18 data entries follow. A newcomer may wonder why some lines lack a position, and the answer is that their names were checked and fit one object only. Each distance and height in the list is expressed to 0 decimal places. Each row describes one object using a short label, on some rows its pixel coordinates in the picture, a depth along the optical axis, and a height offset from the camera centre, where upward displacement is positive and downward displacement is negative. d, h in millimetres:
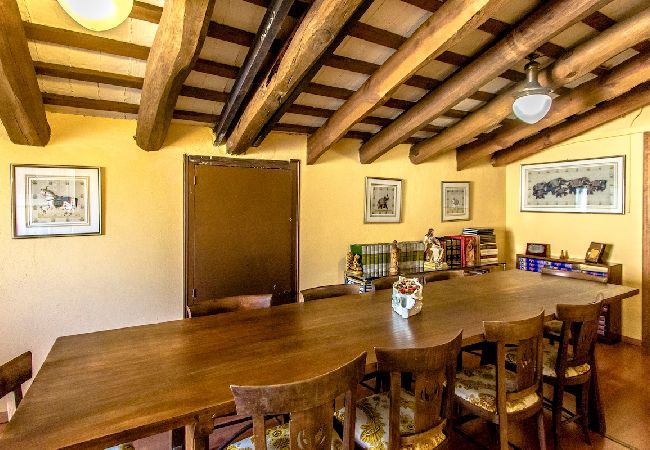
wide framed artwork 3779 +436
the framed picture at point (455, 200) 4453 +285
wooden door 3008 -56
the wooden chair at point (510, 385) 1635 -853
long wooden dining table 1068 -573
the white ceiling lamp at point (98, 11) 1217 +744
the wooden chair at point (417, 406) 1330 -748
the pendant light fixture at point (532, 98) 2574 +922
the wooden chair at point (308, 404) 1041 -560
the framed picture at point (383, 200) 3904 +252
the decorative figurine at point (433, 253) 3918 -344
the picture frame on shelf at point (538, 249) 4367 -333
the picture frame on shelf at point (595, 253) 3812 -324
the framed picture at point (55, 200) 2424 +148
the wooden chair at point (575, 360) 1892 -811
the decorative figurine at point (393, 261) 3695 -407
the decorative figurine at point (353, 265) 3605 -446
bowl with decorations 2037 -442
